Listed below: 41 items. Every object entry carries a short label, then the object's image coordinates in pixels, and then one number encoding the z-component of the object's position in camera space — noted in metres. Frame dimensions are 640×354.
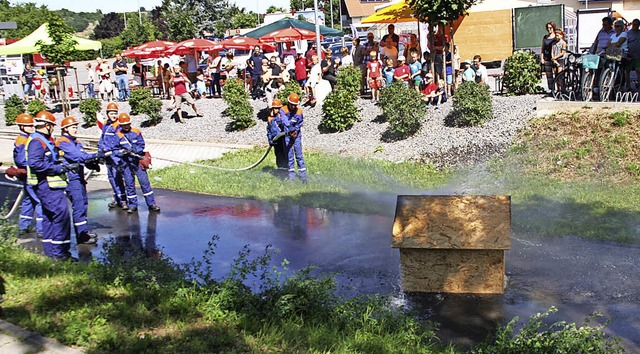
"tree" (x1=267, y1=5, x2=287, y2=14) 86.39
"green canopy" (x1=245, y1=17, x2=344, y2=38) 27.17
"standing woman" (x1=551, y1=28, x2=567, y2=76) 17.06
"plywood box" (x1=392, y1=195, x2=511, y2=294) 7.73
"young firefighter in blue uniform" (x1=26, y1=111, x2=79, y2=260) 9.40
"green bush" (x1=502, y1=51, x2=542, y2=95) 17.45
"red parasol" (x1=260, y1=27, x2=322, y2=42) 26.62
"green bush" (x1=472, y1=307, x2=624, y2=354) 5.61
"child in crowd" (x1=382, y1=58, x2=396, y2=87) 19.73
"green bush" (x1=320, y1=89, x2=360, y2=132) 18.48
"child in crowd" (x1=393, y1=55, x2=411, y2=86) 19.17
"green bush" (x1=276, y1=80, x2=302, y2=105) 20.30
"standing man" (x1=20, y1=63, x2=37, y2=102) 31.22
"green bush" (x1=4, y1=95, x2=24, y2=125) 26.52
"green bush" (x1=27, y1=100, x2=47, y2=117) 25.58
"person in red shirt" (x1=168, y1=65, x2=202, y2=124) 22.13
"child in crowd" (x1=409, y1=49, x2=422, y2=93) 19.36
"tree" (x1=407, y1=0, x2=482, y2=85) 18.22
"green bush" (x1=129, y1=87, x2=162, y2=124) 22.75
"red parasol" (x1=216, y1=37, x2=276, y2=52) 28.70
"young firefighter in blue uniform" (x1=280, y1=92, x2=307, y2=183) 14.00
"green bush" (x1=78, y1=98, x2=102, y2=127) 24.49
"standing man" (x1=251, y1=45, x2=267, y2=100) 23.22
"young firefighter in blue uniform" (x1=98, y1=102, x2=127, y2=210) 12.67
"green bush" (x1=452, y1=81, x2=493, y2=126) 16.08
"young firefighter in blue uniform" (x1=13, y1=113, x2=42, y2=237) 9.93
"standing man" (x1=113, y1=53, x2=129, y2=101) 26.61
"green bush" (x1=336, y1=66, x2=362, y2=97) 19.91
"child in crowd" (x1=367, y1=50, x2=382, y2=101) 20.00
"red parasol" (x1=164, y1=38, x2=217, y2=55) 27.61
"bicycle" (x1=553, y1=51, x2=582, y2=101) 16.02
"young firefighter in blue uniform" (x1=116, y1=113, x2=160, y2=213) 12.62
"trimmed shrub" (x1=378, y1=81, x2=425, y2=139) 16.72
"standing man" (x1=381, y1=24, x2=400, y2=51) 21.32
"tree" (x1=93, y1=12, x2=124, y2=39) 90.31
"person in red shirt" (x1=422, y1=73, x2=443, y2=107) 18.20
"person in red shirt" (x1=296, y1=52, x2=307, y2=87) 21.78
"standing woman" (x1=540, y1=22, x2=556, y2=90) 17.22
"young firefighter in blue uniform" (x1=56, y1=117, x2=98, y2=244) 10.76
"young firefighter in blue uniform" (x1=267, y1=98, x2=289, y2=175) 14.15
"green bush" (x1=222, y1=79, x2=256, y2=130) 20.53
